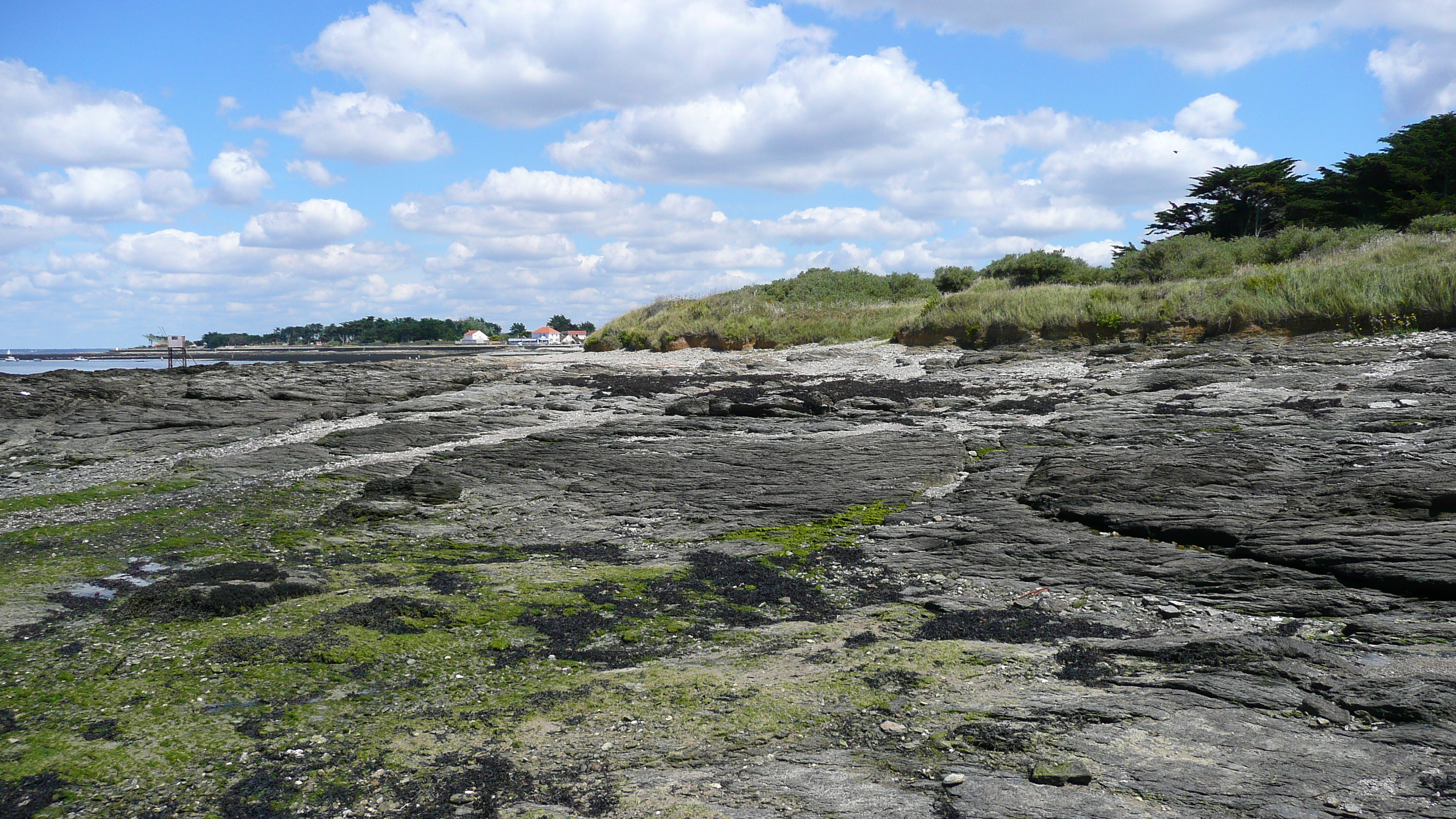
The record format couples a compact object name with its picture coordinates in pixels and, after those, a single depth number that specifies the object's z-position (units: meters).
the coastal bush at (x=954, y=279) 36.00
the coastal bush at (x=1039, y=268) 32.78
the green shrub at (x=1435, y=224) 25.72
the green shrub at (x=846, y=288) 37.33
